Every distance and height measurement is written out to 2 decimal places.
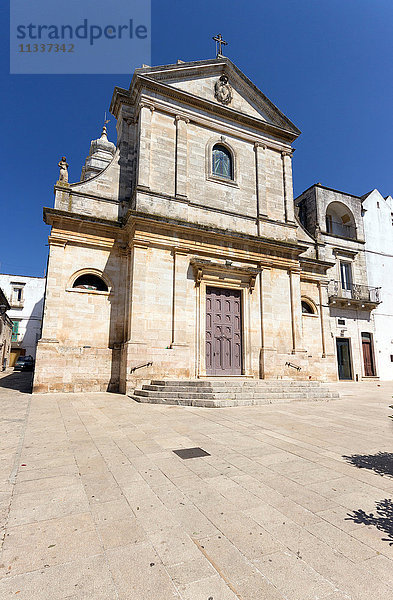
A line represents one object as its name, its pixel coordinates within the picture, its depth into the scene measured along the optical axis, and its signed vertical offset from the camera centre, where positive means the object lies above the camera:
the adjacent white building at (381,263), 23.69 +7.41
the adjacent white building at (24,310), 40.50 +6.33
